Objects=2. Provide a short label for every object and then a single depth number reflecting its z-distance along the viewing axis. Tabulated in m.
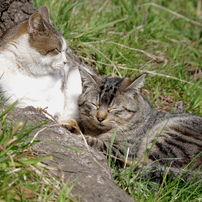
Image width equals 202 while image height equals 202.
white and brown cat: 5.73
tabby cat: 5.90
